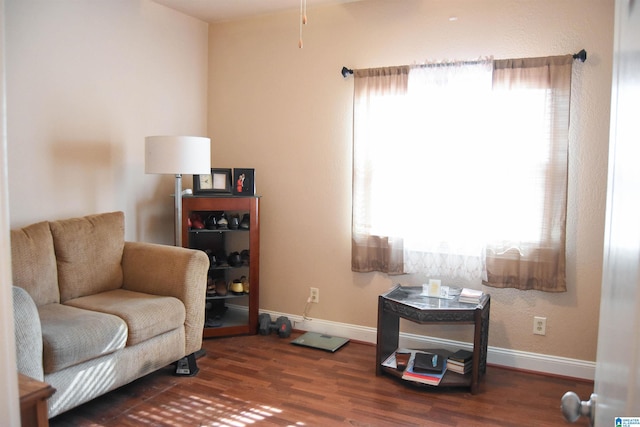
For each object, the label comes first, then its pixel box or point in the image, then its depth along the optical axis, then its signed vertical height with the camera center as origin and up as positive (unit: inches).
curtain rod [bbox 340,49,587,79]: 120.1 +30.4
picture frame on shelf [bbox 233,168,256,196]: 156.5 -0.9
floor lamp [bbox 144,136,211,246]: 133.6 +6.1
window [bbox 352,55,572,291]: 125.6 +3.2
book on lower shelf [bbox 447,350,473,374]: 124.0 -43.8
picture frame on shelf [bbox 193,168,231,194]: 153.6 -1.2
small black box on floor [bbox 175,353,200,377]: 126.5 -46.8
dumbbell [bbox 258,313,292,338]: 154.7 -44.6
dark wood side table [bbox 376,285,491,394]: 120.0 -32.1
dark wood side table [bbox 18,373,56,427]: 45.8 -20.5
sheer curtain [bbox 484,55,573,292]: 123.8 +3.8
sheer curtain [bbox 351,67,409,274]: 141.9 +4.6
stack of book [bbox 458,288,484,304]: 125.7 -28.0
